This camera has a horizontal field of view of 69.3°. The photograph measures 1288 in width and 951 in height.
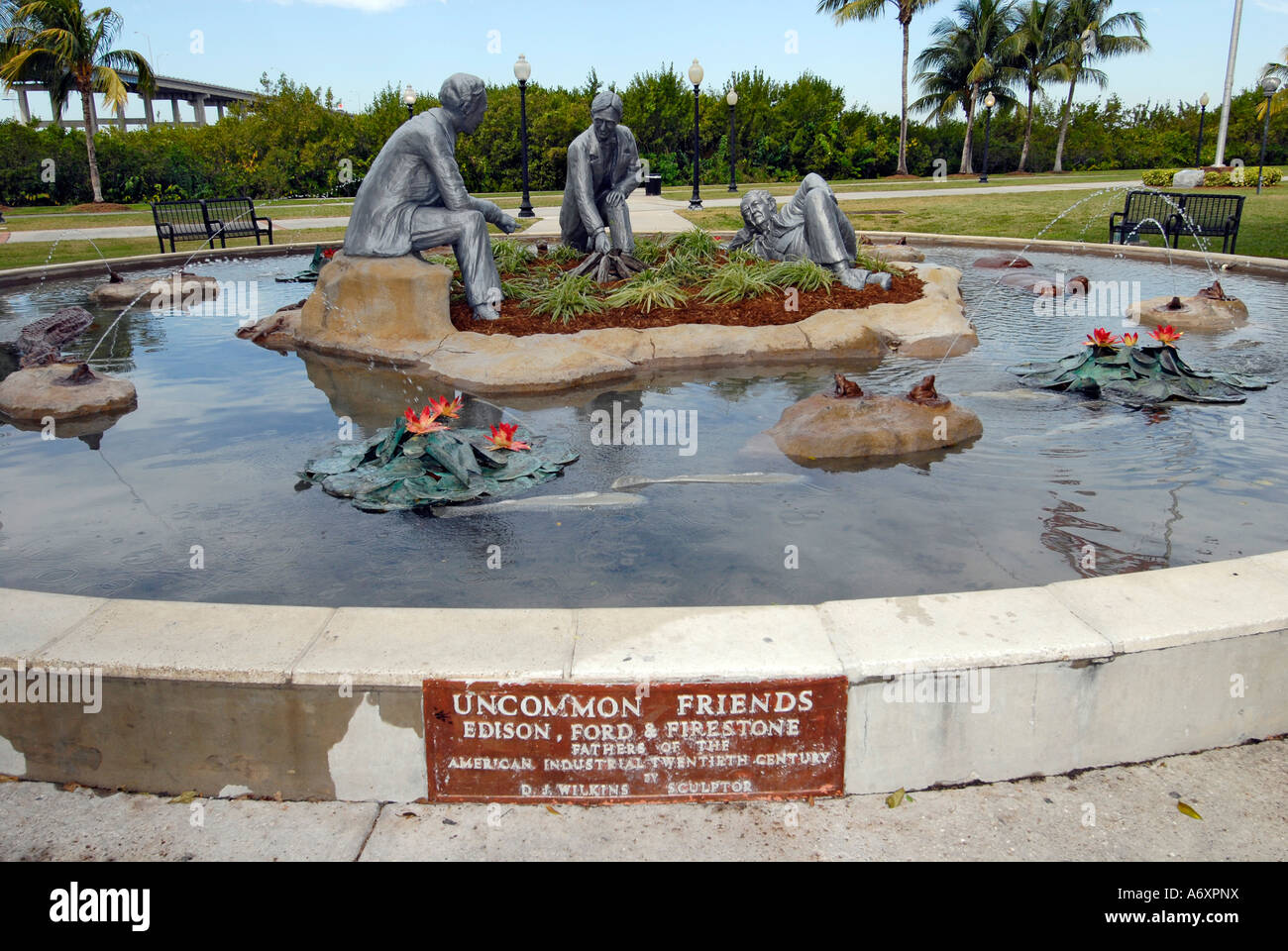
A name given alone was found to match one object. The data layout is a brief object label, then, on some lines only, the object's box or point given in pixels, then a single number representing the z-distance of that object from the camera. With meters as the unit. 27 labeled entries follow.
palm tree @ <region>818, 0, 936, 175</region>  38.16
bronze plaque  2.48
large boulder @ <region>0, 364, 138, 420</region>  6.11
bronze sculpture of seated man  7.91
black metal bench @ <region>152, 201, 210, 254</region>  14.55
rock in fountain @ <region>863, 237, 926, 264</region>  11.83
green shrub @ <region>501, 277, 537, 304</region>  8.96
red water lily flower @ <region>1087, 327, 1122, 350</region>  6.27
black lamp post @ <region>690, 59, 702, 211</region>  23.53
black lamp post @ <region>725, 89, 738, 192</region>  28.00
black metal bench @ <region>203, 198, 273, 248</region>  15.27
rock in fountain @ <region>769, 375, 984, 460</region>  5.17
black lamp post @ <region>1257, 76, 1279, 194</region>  29.27
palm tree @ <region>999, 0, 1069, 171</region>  40.50
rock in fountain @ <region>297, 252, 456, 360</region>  7.89
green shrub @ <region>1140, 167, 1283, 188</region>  25.78
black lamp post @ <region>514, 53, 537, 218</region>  19.44
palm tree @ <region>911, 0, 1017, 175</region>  40.66
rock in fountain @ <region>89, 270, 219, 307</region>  10.54
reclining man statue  9.65
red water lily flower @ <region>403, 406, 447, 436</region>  4.67
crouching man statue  9.18
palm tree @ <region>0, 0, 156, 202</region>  24.89
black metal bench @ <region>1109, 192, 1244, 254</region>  12.91
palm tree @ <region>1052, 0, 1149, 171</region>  40.56
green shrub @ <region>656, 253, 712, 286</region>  9.59
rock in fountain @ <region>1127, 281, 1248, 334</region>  8.35
